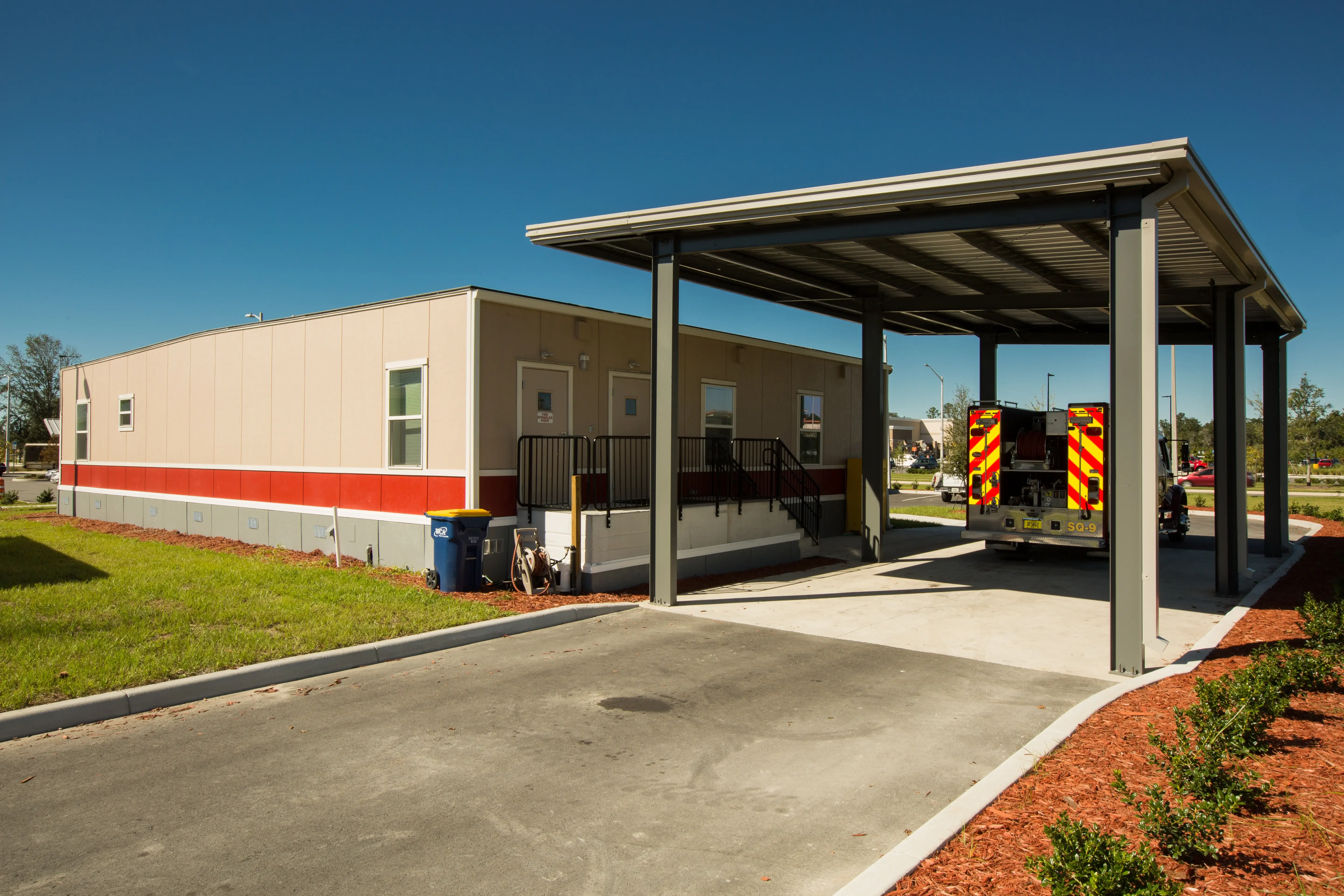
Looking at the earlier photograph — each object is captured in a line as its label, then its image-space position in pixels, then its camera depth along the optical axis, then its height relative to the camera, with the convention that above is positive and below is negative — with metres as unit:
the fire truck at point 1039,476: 13.45 -0.28
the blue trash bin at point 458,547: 10.48 -1.14
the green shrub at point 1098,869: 3.04 -1.53
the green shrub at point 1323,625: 6.92 -1.39
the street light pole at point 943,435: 50.62 +1.52
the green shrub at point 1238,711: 4.60 -1.47
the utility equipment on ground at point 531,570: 10.71 -1.46
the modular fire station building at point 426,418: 11.38 +0.65
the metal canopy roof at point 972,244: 7.57 +2.65
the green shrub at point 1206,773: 4.01 -1.55
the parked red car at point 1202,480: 47.44 -1.11
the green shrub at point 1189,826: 3.57 -1.58
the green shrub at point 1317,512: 23.89 -1.53
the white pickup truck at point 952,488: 33.66 -1.18
